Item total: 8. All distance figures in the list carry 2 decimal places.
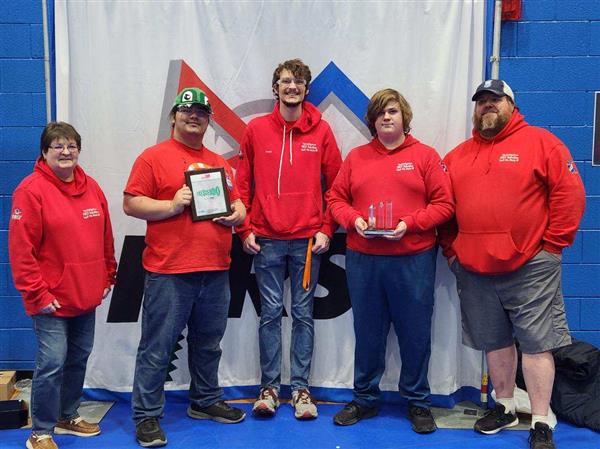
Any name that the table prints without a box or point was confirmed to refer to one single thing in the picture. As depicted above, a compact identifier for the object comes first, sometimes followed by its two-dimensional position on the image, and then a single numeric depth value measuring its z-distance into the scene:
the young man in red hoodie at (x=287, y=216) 3.03
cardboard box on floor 3.07
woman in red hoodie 2.46
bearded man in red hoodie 2.62
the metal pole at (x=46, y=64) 3.14
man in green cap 2.66
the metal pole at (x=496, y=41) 3.08
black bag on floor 2.87
